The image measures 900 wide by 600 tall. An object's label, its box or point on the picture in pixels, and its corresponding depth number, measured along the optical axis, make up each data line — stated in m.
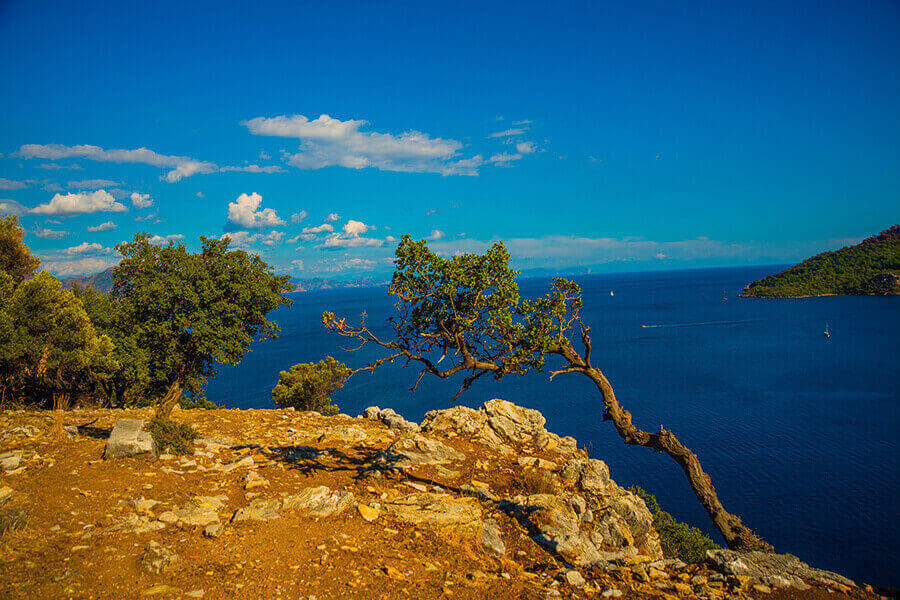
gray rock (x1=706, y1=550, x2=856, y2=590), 11.08
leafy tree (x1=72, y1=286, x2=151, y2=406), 27.47
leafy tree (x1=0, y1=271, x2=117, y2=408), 22.97
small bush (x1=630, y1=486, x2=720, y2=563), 32.75
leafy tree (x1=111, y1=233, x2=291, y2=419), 23.41
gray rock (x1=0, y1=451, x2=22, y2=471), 14.39
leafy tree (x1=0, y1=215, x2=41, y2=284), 29.09
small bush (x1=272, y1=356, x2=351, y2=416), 42.47
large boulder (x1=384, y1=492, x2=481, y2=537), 13.60
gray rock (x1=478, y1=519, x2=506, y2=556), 12.74
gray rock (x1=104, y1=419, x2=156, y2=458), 15.72
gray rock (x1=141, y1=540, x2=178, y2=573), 9.59
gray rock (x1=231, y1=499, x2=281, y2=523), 12.35
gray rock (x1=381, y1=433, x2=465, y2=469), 18.83
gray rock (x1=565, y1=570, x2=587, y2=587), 11.12
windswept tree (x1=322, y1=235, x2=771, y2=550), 13.77
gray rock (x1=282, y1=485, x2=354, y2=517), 13.27
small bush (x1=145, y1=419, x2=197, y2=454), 16.91
